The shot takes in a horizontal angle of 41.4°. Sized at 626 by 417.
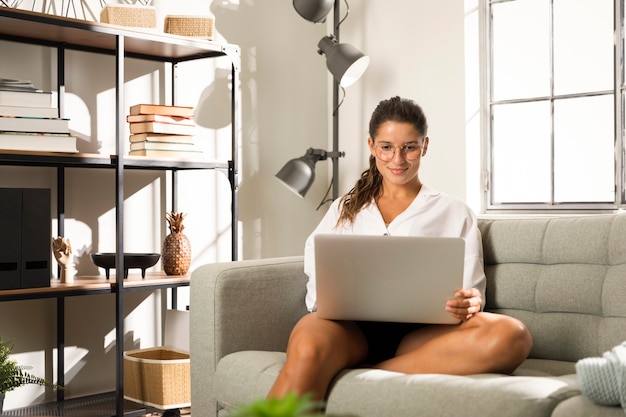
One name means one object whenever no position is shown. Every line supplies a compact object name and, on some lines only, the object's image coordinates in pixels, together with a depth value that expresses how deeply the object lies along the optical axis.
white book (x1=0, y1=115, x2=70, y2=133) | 2.79
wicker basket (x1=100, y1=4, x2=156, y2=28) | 3.09
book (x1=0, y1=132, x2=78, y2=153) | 2.79
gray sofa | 2.18
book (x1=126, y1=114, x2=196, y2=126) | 3.22
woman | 2.02
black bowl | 3.14
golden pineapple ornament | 3.29
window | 3.50
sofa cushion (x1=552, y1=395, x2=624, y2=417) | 1.64
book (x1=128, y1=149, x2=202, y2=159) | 3.20
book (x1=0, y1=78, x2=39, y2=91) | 2.81
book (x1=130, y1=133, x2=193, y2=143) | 3.22
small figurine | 3.00
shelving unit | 2.85
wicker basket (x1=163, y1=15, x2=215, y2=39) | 3.32
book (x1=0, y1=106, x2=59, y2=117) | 2.79
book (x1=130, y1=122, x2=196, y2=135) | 3.21
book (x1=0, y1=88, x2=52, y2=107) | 2.80
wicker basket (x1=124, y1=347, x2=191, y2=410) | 3.12
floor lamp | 3.64
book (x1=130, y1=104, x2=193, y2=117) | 3.23
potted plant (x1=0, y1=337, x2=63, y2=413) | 2.73
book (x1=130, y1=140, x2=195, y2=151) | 3.21
